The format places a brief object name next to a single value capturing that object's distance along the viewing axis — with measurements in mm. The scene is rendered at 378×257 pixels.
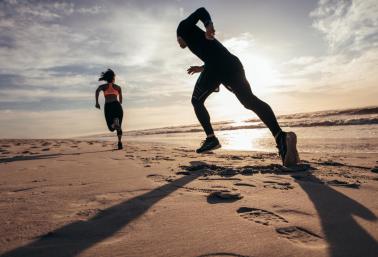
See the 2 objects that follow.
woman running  8312
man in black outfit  3562
